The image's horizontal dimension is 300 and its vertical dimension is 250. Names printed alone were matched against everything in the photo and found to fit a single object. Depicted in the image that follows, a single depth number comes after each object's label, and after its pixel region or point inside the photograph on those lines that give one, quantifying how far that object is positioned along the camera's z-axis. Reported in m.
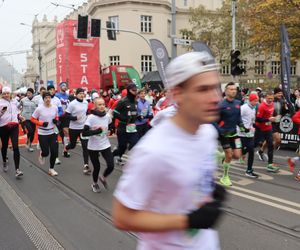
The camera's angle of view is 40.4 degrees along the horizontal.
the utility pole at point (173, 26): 18.36
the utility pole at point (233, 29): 24.49
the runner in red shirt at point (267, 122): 8.76
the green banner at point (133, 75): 23.38
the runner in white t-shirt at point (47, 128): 8.42
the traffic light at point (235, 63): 17.05
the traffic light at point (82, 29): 18.50
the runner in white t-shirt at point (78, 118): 8.84
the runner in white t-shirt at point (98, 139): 6.98
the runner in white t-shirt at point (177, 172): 1.67
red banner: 18.08
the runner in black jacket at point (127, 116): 8.85
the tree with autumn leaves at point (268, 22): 23.52
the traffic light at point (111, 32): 24.82
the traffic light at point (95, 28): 19.98
